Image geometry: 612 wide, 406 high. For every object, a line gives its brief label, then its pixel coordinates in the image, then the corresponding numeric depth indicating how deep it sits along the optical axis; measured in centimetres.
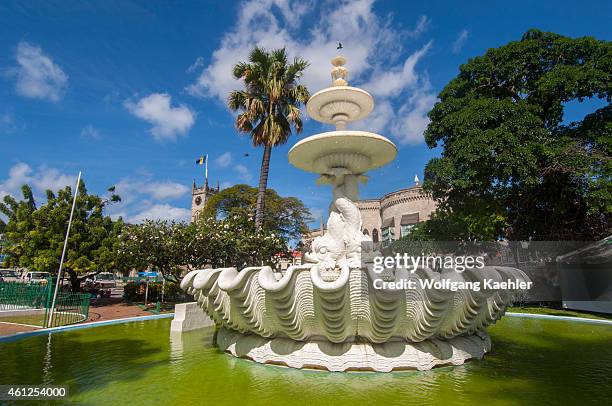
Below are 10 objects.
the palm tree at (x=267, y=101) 1817
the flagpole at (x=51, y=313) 1061
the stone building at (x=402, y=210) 4531
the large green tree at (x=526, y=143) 1570
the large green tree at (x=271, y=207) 3556
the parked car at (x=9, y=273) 4196
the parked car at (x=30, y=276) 3551
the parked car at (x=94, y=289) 2337
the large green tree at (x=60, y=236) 1700
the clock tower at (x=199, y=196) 7769
